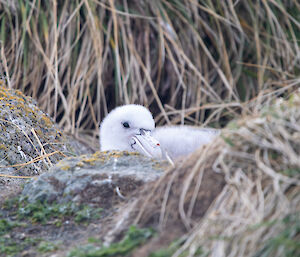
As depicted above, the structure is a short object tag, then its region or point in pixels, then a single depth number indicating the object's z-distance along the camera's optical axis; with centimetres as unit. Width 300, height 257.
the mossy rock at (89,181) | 504
